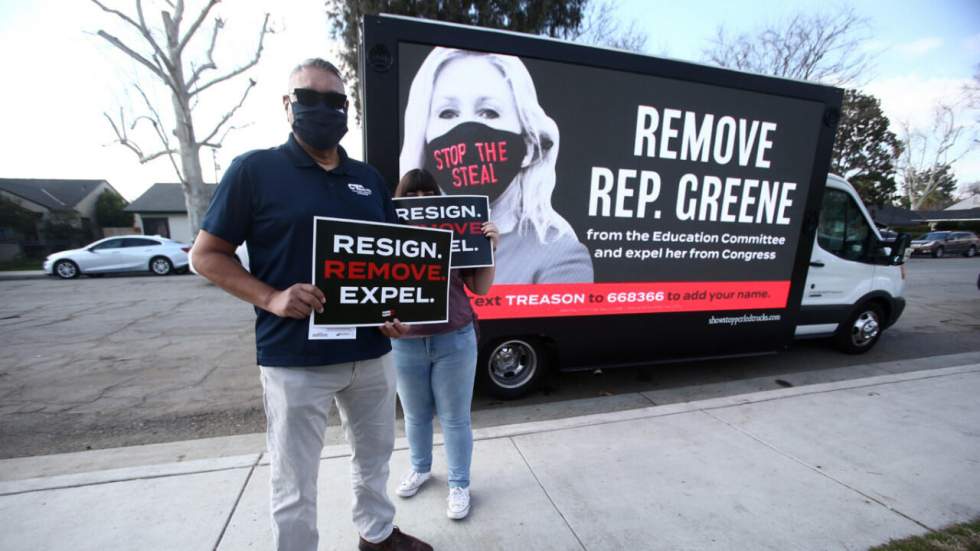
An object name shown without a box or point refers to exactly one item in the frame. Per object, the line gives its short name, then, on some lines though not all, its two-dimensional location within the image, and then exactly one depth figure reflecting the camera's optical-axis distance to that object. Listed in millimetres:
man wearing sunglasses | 1424
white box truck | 2885
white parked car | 12664
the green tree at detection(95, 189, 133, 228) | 32875
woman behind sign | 2082
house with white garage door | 28312
